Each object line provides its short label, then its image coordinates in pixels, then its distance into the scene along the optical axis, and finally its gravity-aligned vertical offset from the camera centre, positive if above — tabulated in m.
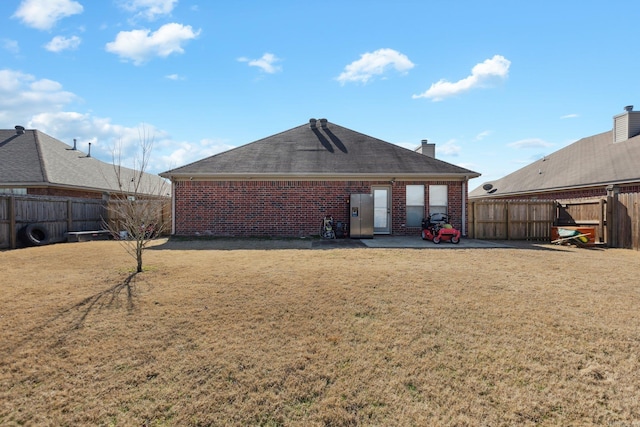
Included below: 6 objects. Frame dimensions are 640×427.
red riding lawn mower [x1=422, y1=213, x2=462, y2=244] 10.81 -0.59
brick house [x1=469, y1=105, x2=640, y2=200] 12.89 +2.12
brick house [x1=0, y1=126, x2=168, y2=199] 14.35 +2.44
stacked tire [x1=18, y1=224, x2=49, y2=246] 10.38 -0.64
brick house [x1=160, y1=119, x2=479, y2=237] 12.44 +0.77
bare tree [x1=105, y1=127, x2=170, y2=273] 6.18 -0.01
